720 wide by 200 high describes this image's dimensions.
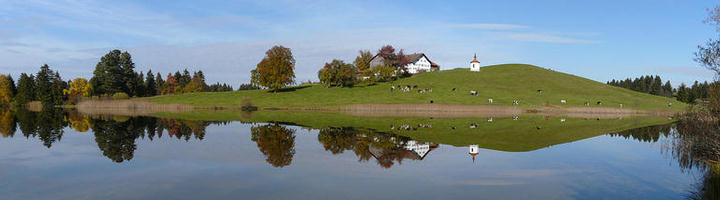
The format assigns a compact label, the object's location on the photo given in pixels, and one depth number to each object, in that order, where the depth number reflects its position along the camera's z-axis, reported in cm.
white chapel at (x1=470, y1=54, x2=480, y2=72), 13825
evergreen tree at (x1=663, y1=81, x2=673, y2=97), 18888
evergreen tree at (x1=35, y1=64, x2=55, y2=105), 11869
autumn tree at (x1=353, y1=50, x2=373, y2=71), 11938
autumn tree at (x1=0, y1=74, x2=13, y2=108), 12381
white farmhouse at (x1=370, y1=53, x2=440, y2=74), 14285
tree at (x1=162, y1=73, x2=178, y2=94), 15765
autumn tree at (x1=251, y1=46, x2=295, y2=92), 9769
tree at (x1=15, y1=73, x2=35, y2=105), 11881
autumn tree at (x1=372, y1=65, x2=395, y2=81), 11181
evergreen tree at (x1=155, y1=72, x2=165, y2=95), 16038
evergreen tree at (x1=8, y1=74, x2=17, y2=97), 12594
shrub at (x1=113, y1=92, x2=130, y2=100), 10732
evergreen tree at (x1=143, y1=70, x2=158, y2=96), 14962
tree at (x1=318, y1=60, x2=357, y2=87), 10512
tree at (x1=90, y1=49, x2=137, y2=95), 11544
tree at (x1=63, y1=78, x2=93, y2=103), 12475
